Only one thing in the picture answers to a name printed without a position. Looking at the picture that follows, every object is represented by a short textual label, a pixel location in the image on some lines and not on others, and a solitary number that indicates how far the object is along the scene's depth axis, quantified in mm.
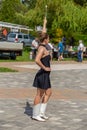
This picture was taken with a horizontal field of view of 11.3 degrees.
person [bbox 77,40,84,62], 30375
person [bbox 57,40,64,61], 30412
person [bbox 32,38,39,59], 28797
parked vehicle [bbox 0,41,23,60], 27656
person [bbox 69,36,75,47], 39512
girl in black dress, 8672
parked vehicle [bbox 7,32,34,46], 46656
